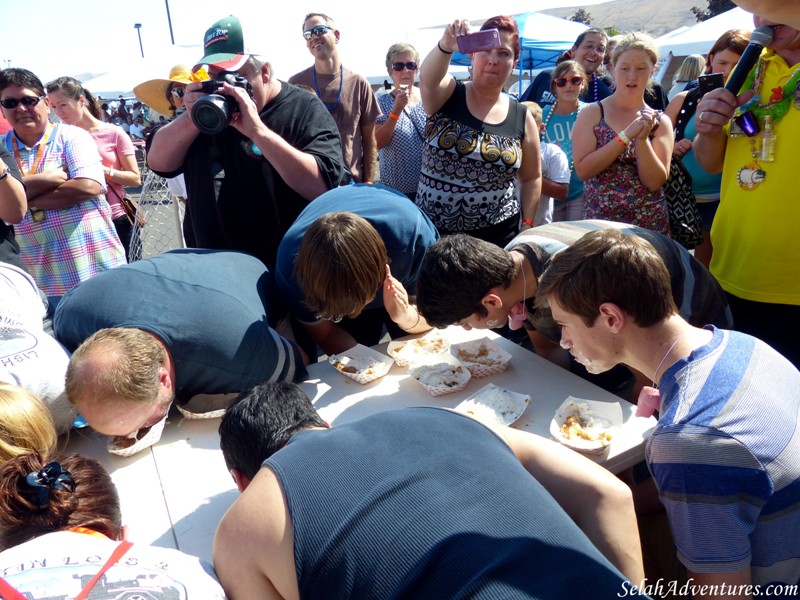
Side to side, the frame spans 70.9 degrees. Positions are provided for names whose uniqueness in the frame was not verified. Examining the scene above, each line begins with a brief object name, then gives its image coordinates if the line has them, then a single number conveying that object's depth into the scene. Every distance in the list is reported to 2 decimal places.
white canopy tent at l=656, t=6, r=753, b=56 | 8.85
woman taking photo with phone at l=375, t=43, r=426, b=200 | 3.28
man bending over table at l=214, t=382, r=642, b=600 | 0.86
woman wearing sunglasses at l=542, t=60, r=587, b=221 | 3.35
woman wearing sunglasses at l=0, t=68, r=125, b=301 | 2.57
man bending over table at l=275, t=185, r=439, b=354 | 1.79
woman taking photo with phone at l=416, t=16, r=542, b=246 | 2.47
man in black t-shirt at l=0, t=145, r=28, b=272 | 2.19
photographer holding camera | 2.13
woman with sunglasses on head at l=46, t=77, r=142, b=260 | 3.66
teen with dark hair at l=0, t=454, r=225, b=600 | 0.91
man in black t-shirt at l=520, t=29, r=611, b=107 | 4.10
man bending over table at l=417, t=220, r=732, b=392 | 1.70
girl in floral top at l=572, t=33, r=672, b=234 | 2.42
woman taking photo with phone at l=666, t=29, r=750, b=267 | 2.89
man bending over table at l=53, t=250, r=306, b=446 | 1.46
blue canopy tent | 9.65
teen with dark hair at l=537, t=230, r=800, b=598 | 1.03
